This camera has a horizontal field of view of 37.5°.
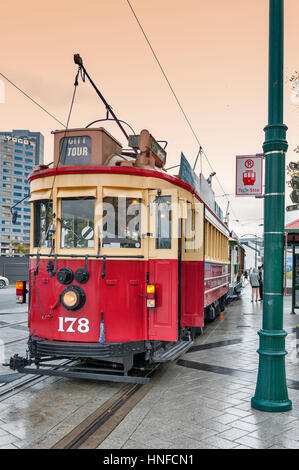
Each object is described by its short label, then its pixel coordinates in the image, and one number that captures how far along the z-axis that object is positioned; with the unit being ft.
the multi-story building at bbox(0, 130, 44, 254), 472.44
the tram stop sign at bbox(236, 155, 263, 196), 19.06
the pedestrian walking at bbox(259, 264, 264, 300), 67.87
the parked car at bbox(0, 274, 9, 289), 94.68
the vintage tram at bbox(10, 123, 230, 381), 19.36
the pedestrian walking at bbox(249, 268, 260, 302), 66.54
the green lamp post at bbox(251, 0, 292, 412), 16.87
